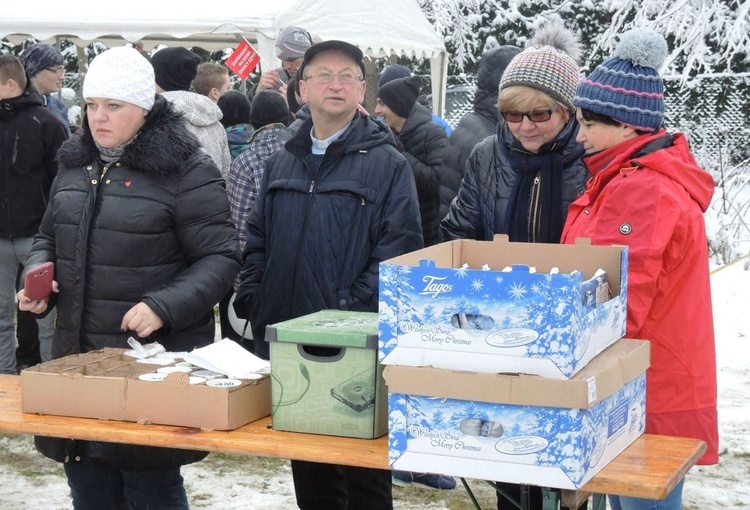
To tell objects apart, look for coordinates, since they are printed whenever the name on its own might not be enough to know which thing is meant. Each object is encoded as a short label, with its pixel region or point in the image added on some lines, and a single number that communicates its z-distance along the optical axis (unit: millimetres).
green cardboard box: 2463
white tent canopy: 9258
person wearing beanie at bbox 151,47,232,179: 5418
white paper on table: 2703
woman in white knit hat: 3107
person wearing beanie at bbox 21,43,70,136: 7645
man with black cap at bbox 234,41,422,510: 3357
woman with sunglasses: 3145
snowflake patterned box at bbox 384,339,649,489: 2102
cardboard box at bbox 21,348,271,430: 2553
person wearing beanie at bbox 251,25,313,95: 6789
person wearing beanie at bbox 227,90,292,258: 4547
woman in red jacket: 2545
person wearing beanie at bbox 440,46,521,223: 5051
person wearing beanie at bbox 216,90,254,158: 6047
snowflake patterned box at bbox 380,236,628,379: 2092
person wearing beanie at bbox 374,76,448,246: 5641
